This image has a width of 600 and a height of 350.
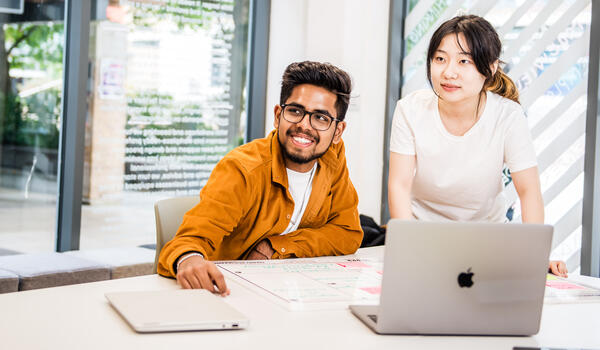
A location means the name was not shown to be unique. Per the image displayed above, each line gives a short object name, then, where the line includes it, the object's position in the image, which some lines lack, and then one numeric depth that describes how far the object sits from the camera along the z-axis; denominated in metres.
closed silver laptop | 1.26
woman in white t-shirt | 2.16
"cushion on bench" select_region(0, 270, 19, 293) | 2.98
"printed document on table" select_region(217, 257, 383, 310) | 1.52
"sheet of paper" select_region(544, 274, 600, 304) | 1.70
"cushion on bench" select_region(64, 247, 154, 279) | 3.54
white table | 1.20
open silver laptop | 1.26
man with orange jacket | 1.92
